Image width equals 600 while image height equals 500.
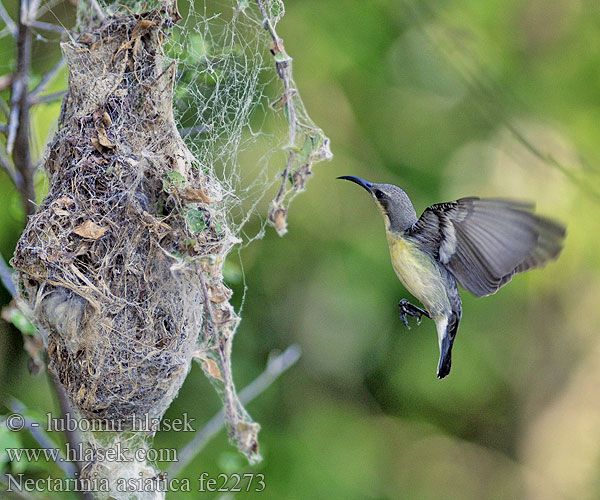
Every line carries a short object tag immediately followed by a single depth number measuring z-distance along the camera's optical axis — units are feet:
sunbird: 14.62
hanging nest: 13.78
